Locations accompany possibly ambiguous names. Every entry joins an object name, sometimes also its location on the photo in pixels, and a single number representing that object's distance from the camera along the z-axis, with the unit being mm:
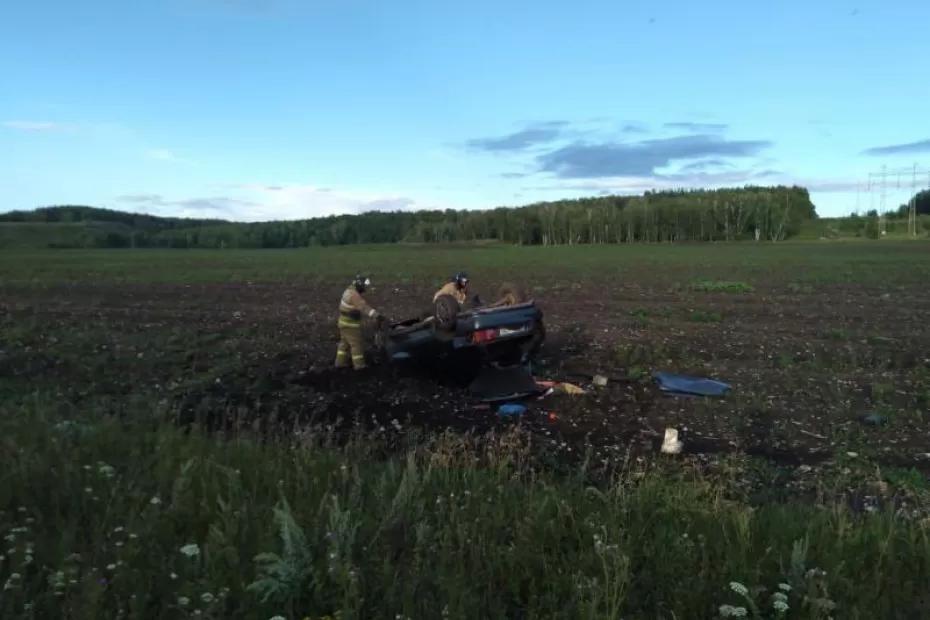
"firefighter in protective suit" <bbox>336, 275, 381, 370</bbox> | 12172
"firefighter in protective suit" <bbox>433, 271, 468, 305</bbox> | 11672
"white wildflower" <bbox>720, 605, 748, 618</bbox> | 3203
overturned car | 9641
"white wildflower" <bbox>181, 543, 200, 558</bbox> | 3486
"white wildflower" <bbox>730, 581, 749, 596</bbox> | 3319
